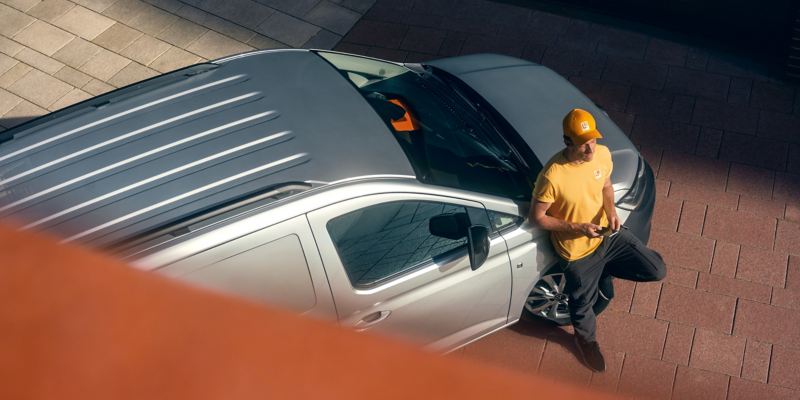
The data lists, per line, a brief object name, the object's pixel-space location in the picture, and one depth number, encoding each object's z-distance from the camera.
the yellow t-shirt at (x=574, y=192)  4.38
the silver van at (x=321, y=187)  3.85
